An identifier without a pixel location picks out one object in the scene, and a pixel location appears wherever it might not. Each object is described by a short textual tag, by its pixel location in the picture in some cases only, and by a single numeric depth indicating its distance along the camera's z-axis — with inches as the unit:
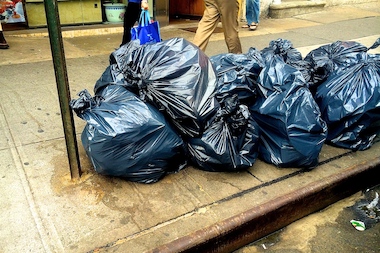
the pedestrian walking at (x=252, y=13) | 287.7
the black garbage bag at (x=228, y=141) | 103.3
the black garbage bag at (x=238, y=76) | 117.1
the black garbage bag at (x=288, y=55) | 131.0
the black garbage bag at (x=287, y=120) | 108.0
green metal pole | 85.0
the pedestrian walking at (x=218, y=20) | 174.2
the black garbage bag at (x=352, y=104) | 119.1
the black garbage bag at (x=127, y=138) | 94.7
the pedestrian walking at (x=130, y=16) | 192.9
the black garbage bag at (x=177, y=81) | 101.8
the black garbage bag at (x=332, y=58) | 131.0
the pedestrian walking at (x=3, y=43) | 207.1
